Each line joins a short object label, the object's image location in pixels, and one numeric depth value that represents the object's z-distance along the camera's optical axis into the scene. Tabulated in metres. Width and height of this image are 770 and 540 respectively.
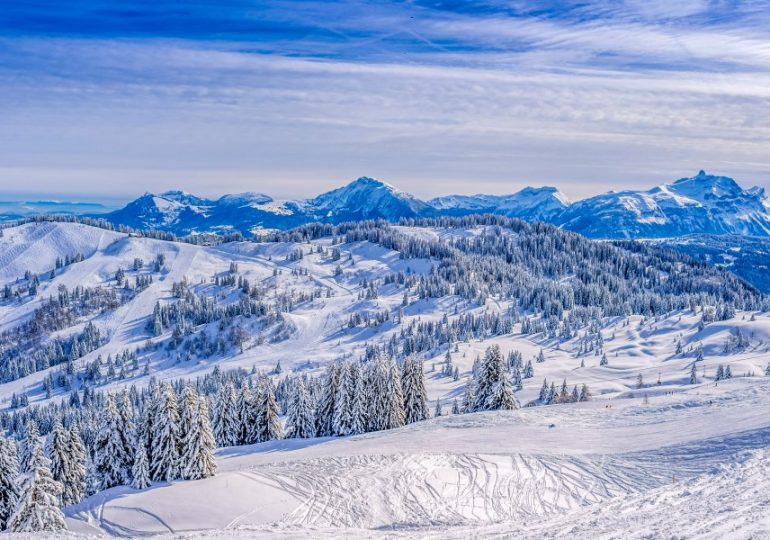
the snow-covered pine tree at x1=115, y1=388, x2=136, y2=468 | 58.84
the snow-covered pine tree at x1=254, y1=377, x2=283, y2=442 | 78.44
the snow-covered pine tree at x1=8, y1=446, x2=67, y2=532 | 40.28
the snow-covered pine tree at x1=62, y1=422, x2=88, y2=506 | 57.88
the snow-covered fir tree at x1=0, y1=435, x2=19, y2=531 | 48.16
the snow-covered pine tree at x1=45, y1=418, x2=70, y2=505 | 57.56
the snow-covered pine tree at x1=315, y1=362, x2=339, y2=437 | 79.56
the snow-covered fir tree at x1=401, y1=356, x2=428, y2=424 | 79.69
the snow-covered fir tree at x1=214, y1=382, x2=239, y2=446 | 78.38
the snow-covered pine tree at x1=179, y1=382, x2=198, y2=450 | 51.91
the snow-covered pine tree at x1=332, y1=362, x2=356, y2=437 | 74.12
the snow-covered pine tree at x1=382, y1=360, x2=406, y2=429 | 75.38
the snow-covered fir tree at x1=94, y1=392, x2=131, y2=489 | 58.31
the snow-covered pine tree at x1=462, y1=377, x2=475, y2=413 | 78.62
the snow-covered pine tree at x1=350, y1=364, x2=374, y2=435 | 73.50
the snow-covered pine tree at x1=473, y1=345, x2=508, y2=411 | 75.25
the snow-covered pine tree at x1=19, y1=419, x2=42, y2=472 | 48.28
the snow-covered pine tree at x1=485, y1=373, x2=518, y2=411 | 75.00
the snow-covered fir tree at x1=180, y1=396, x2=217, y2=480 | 48.47
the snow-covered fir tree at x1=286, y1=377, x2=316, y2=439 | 79.19
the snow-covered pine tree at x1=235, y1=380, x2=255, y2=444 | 78.75
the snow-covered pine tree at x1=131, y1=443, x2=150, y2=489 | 48.23
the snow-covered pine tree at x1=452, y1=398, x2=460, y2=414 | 89.31
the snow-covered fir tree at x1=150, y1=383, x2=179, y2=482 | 51.32
